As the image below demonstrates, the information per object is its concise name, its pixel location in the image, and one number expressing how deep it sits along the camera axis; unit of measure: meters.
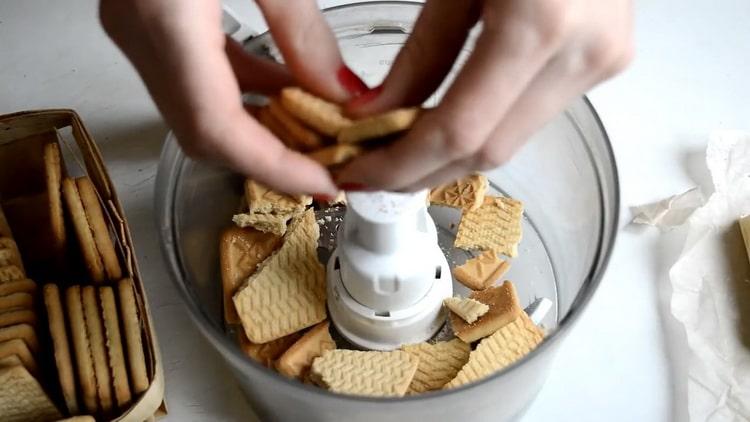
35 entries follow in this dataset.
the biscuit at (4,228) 0.51
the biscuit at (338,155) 0.32
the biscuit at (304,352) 0.48
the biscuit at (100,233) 0.48
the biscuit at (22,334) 0.45
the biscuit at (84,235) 0.48
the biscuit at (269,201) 0.53
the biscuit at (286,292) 0.50
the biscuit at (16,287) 0.48
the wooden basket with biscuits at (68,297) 0.45
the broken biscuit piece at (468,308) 0.50
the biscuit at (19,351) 0.44
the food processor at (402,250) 0.44
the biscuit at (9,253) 0.49
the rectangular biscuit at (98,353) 0.45
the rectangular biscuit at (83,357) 0.44
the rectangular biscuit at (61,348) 0.44
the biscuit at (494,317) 0.49
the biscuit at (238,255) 0.52
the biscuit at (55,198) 0.49
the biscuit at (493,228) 0.56
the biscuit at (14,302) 0.47
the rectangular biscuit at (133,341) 0.45
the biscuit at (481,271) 0.54
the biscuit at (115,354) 0.45
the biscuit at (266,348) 0.50
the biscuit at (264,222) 0.53
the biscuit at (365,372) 0.47
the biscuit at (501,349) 0.48
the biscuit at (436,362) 0.49
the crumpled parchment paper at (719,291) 0.51
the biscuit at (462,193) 0.56
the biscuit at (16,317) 0.46
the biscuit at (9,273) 0.49
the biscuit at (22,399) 0.42
